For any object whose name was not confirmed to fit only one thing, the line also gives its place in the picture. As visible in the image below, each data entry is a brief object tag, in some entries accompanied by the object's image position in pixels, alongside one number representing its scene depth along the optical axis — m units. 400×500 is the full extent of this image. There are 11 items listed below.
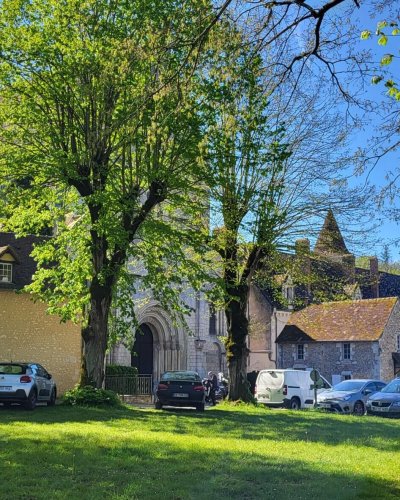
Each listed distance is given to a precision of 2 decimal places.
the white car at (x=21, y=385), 20.16
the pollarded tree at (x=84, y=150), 19.53
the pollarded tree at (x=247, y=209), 19.95
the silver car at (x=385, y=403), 27.23
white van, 31.02
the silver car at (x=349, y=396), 29.45
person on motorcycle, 30.94
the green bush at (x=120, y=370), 34.44
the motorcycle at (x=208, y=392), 31.17
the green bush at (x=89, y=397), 20.11
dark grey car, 23.66
